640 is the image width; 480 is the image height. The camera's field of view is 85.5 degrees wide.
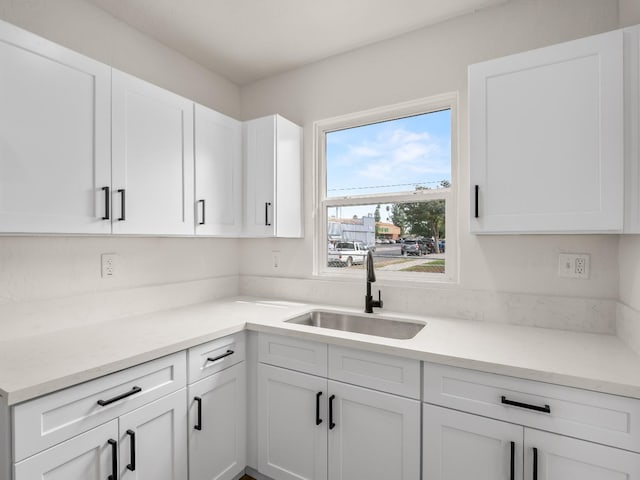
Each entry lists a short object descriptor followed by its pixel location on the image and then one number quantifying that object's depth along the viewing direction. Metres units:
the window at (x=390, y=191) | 2.11
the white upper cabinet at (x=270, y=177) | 2.27
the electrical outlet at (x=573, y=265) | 1.68
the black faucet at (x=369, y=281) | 2.06
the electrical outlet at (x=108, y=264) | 1.90
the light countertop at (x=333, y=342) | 1.15
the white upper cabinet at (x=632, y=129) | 1.27
